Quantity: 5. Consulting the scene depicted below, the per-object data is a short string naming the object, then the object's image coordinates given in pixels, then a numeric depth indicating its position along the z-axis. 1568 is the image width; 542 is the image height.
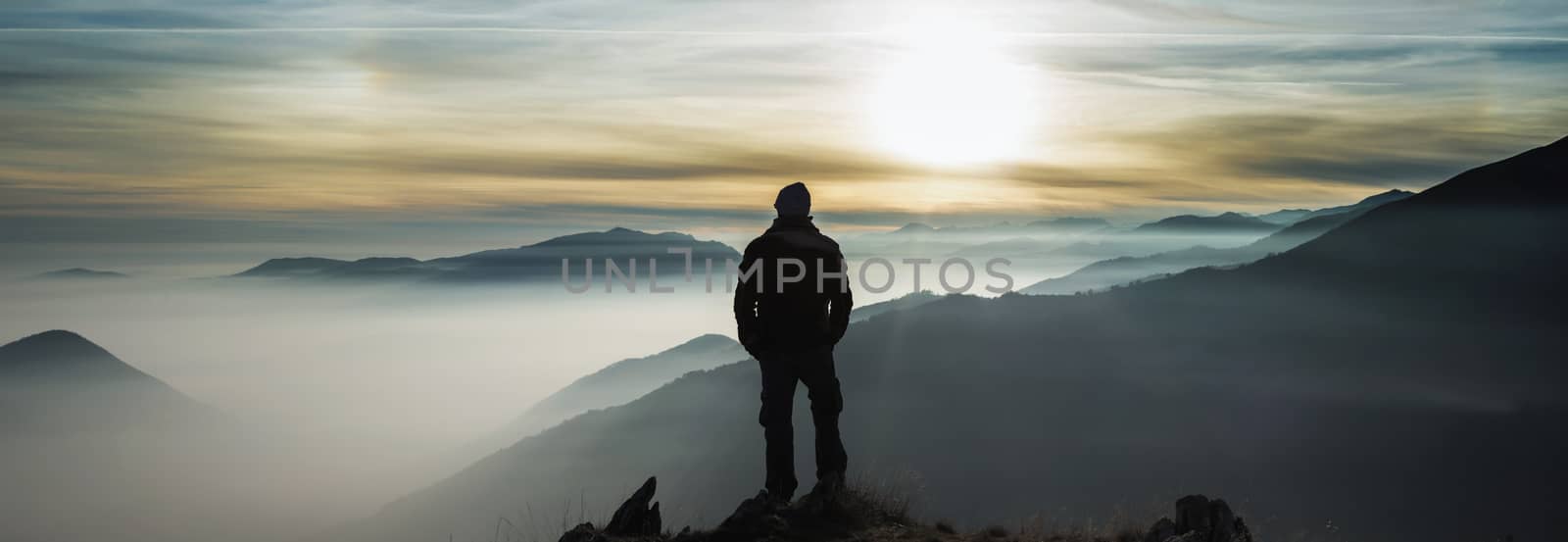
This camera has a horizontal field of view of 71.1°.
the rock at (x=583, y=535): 7.68
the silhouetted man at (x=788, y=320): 9.40
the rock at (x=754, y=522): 7.99
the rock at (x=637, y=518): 8.29
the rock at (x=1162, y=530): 7.53
